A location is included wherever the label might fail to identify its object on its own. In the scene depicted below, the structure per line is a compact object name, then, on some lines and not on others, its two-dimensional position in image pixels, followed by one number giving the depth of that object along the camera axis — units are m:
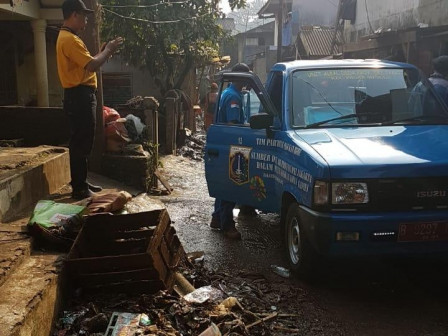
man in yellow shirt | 4.60
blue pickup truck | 3.72
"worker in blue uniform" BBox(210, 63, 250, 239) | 5.73
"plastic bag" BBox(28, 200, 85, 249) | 3.78
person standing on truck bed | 6.17
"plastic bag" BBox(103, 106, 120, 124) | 7.26
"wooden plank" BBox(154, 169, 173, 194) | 8.33
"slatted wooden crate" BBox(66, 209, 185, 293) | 3.45
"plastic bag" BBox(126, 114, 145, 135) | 8.12
